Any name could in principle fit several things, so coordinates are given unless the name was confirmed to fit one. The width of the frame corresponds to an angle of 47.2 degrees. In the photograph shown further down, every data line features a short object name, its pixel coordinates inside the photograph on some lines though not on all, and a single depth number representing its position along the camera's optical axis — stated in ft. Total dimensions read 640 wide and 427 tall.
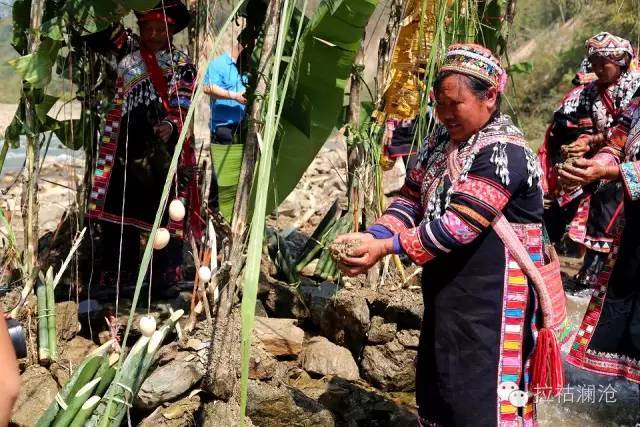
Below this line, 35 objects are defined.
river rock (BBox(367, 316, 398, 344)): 13.20
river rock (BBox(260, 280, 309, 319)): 14.14
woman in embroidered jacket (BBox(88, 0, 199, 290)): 12.44
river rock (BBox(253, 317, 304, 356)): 12.66
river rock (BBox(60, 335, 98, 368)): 11.53
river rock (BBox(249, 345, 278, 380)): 11.36
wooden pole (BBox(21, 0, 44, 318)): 10.54
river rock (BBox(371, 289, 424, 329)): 13.35
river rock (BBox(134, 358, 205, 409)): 9.85
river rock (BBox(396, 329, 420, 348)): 13.04
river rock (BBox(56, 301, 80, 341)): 11.80
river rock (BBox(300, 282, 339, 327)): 13.91
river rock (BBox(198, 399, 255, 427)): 9.58
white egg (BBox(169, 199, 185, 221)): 10.49
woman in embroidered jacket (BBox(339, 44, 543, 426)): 7.75
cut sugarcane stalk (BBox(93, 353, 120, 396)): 8.19
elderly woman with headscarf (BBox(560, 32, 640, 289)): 15.67
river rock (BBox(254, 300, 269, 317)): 13.81
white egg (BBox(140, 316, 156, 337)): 8.84
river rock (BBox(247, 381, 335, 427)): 10.64
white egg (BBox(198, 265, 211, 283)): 9.96
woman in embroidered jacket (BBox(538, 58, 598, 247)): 17.85
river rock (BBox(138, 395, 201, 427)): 9.76
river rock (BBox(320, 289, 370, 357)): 13.17
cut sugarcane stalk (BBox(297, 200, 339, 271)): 16.06
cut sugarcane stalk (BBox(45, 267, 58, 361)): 10.98
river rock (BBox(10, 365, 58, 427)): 9.96
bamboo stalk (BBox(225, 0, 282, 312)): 8.97
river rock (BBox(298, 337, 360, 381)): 12.63
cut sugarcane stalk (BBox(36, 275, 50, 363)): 10.93
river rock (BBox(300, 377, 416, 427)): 11.60
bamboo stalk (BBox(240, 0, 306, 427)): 4.39
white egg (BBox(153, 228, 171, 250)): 10.46
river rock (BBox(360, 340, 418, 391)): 12.80
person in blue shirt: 11.53
